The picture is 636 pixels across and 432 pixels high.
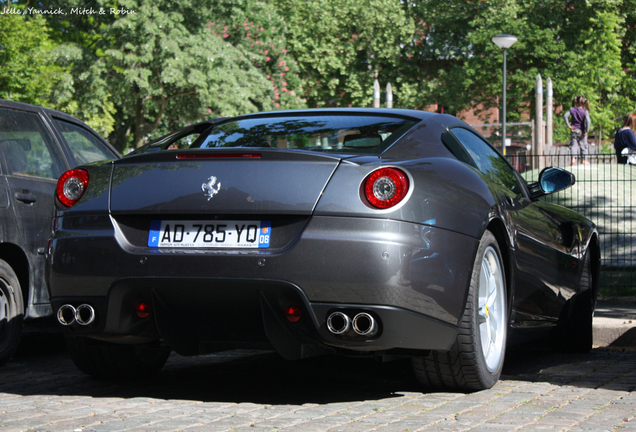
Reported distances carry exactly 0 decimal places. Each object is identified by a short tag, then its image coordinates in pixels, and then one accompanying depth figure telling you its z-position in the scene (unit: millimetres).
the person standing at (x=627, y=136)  15875
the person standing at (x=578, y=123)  18297
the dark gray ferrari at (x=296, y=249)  3680
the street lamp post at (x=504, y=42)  22162
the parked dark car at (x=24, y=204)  5496
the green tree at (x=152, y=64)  29391
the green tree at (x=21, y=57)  22453
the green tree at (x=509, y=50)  45062
